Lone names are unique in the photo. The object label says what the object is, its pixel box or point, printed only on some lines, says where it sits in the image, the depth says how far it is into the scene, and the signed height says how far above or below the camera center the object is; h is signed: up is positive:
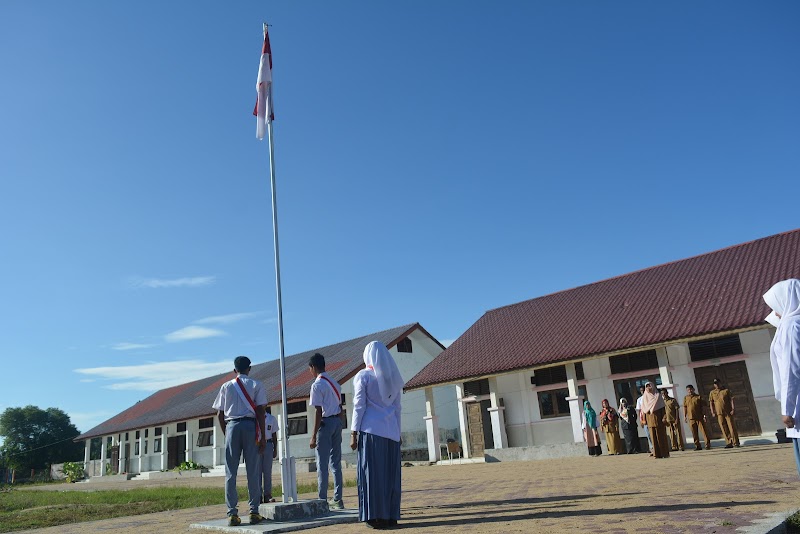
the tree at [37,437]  55.25 +1.92
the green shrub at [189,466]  30.17 -1.11
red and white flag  8.62 +4.85
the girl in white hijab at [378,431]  5.26 -0.05
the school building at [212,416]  26.92 +1.22
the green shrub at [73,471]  36.44 -0.99
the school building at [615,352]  16.39 +1.51
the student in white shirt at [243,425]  6.27 +0.14
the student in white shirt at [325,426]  6.88 +0.05
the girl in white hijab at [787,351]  4.22 +0.25
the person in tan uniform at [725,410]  13.96 -0.37
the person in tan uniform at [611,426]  16.12 -0.58
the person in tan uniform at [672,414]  14.14 -0.36
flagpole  6.66 -0.40
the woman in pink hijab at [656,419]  12.47 -0.39
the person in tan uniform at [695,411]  14.12 -0.33
